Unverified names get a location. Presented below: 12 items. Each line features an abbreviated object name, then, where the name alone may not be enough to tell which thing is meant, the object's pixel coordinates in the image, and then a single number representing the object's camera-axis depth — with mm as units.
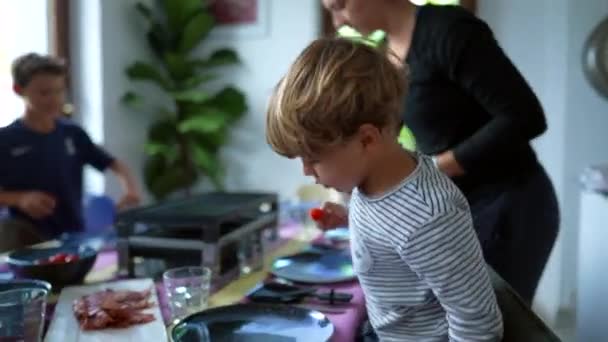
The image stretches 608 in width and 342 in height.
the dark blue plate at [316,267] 1441
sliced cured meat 1153
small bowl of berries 1384
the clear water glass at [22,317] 1009
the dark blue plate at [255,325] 1075
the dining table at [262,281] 1198
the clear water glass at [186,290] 1248
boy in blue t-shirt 2311
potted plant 3617
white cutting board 1102
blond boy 877
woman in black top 1329
